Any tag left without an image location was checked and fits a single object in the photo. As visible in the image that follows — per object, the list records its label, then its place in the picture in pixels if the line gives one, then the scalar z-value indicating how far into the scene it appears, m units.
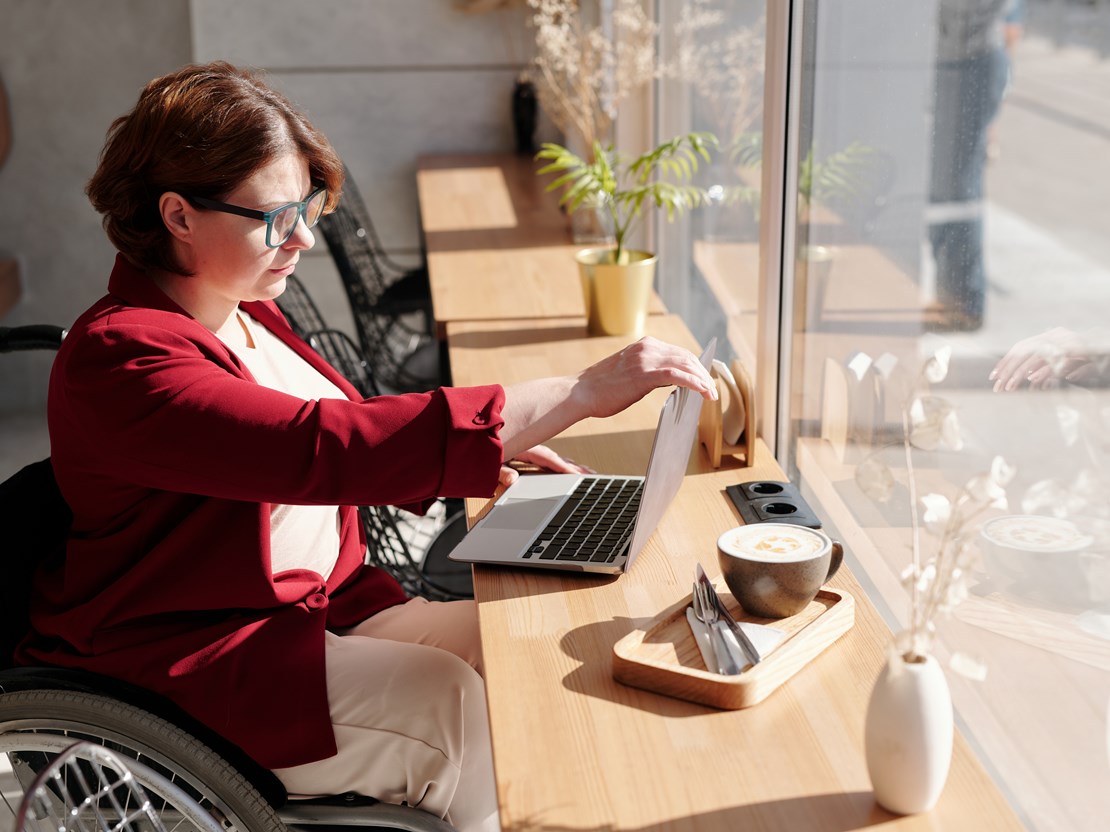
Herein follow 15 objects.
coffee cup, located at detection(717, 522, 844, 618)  1.24
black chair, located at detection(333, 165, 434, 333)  3.91
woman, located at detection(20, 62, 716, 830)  1.32
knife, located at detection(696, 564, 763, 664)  1.19
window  1.01
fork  1.18
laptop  1.44
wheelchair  1.23
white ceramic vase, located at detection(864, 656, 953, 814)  0.93
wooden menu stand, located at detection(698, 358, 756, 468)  1.76
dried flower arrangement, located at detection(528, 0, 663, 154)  3.03
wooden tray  1.15
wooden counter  1.00
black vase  4.60
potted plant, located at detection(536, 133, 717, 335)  2.32
